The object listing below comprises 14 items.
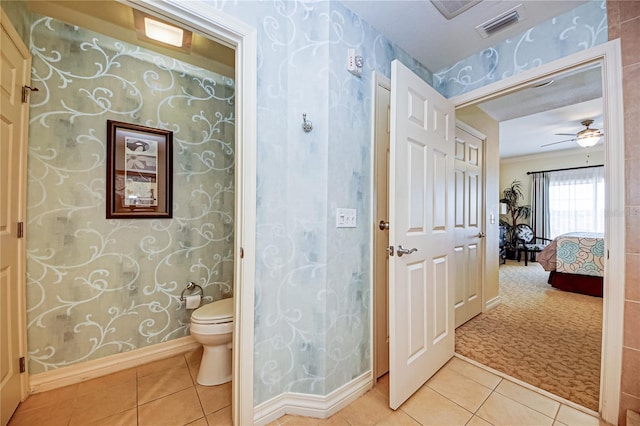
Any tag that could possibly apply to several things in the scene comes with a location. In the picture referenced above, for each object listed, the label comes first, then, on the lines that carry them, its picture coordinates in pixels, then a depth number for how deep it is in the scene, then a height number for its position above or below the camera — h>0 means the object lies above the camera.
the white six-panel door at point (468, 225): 2.61 -0.11
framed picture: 1.91 +0.31
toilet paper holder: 2.19 -0.61
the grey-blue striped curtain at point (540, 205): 6.18 +0.23
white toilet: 1.74 -0.84
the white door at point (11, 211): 1.37 +0.01
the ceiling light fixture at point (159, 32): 1.68 +1.19
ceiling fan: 3.82 +1.13
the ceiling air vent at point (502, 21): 1.62 +1.21
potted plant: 6.34 +0.14
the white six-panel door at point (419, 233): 1.48 -0.11
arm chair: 5.99 -0.57
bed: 3.60 -0.67
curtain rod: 5.61 +1.00
